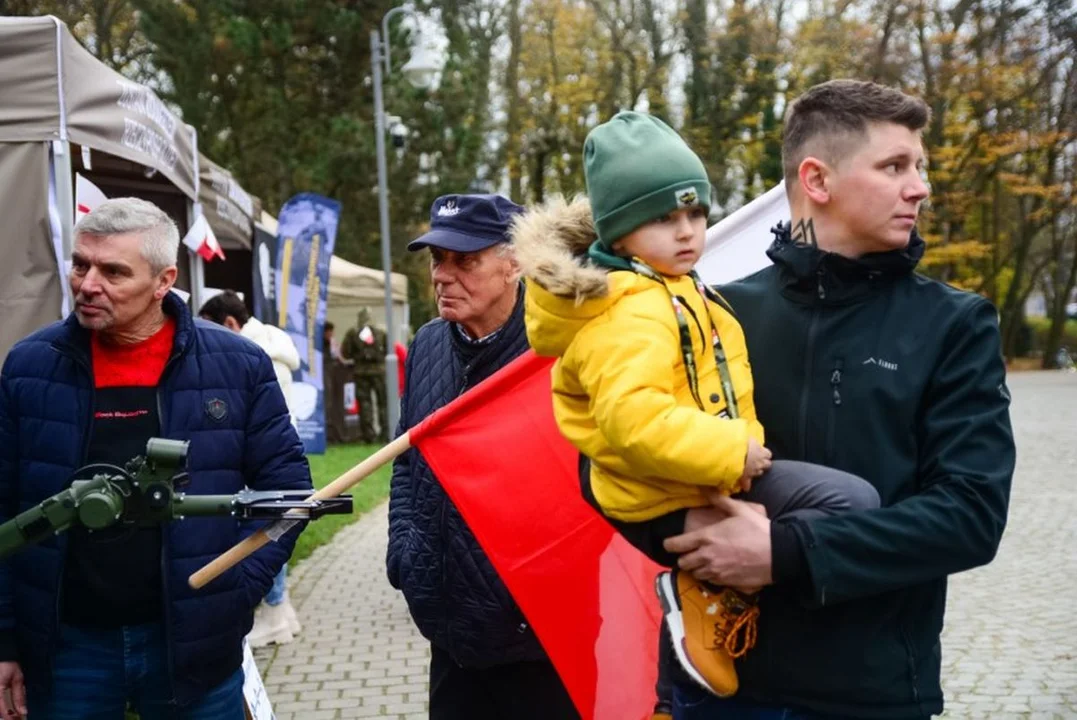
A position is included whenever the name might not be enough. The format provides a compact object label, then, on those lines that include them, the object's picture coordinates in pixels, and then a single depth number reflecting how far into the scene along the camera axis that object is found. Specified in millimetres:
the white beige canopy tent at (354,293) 21125
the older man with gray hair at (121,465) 2881
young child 1938
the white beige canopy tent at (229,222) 9305
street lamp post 17581
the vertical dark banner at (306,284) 13594
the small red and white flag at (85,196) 5824
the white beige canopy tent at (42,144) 5164
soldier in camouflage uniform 19297
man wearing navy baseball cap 3086
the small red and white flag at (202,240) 7738
